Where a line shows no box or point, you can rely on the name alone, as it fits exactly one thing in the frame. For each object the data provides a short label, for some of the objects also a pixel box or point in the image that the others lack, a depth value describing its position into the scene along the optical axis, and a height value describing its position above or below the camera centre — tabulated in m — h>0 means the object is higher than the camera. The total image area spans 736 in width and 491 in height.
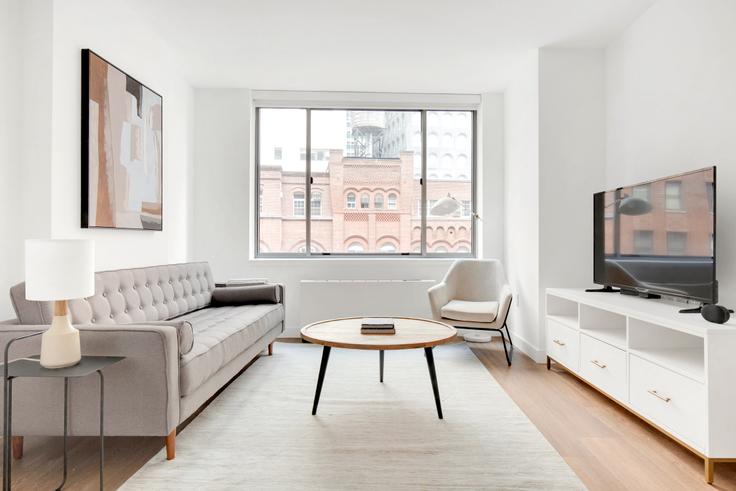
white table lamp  1.70 -0.14
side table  1.61 -0.47
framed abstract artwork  2.72 +0.67
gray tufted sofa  1.96 -0.60
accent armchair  3.82 -0.46
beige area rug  1.88 -0.96
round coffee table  2.51 -0.53
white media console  1.90 -0.60
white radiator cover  4.64 -0.53
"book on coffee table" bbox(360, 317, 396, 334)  2.77 -0.50
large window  5.03 +0.76
